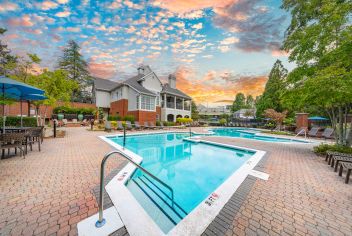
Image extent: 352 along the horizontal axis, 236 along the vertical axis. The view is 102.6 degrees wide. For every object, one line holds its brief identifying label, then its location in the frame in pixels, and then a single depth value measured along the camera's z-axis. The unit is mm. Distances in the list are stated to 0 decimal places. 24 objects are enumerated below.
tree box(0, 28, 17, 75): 24020
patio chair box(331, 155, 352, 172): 4780
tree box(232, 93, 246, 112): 55156
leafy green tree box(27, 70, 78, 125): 11569
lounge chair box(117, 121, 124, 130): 18117
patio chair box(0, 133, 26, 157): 5055
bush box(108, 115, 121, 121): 20453
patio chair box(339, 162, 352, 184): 4003
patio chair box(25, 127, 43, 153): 6533
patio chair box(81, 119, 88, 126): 23906
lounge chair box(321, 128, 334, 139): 13599
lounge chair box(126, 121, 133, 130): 17797
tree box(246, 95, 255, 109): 60059
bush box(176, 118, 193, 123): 25156
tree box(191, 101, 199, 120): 37319
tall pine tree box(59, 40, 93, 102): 37344
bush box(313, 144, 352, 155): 6920
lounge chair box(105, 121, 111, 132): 16614
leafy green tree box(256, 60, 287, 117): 28750
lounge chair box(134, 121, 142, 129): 18500
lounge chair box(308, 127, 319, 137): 15389
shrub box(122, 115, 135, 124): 20000
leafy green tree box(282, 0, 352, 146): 6312
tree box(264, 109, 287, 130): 20562
